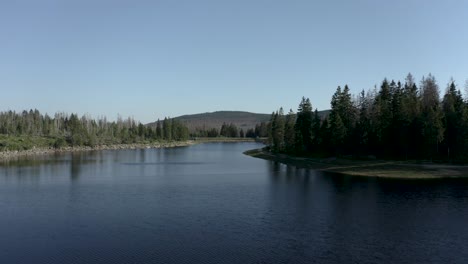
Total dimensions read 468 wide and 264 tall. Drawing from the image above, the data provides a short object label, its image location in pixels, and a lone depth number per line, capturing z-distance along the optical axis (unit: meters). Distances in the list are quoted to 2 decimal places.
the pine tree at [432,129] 85.75
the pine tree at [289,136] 126.56
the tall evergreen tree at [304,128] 115.88
